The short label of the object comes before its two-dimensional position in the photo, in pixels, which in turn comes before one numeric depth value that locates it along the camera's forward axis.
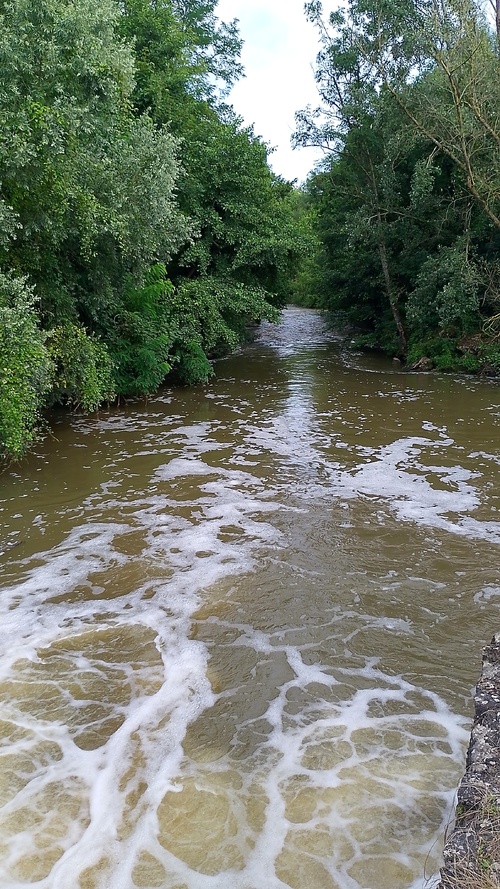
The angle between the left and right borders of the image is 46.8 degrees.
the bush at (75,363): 10.16
